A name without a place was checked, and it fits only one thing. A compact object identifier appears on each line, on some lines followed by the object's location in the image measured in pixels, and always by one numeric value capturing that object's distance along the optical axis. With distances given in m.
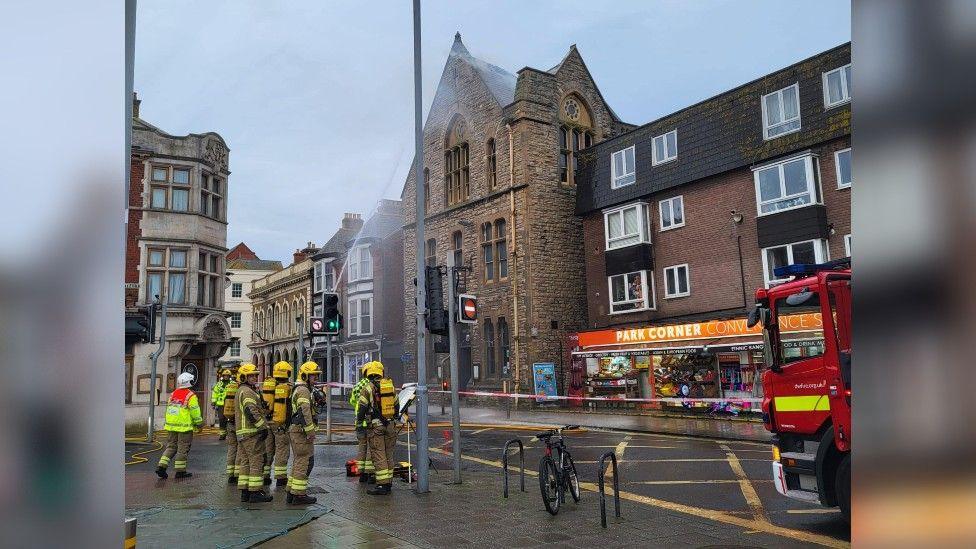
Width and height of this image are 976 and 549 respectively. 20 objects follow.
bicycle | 8.21
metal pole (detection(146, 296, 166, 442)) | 17.88
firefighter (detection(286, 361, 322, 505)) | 9.05
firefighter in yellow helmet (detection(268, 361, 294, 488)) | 9.77
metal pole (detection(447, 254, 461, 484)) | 10.49
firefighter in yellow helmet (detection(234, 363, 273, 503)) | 9.40
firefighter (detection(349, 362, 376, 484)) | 10.49
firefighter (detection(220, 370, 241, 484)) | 11.20
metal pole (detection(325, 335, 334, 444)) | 16.08
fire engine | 7.09
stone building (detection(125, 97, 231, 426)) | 22.22
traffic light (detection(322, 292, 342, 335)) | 15.43
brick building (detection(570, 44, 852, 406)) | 22.39
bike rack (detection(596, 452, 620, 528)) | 7.46
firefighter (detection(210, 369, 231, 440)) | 13.77
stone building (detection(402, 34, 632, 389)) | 30.52
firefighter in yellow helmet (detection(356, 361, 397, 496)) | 9.73
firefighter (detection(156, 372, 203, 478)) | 11.69
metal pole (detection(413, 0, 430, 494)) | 9.70
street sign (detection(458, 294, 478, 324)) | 10.81
